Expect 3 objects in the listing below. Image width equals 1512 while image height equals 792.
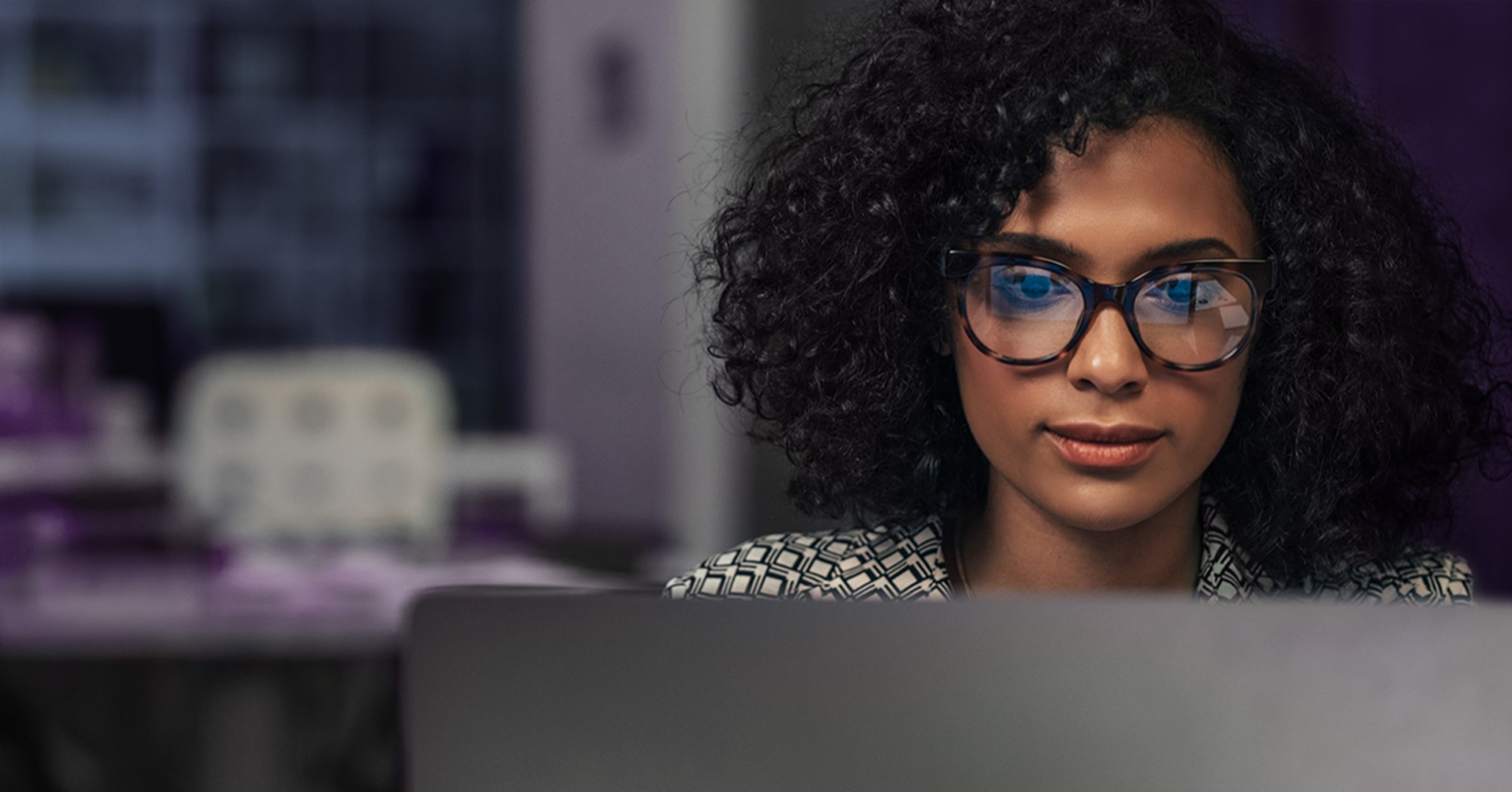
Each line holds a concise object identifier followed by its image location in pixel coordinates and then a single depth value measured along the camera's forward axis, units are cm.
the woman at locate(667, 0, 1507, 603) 144
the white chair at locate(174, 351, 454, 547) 318
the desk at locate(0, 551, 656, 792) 260
